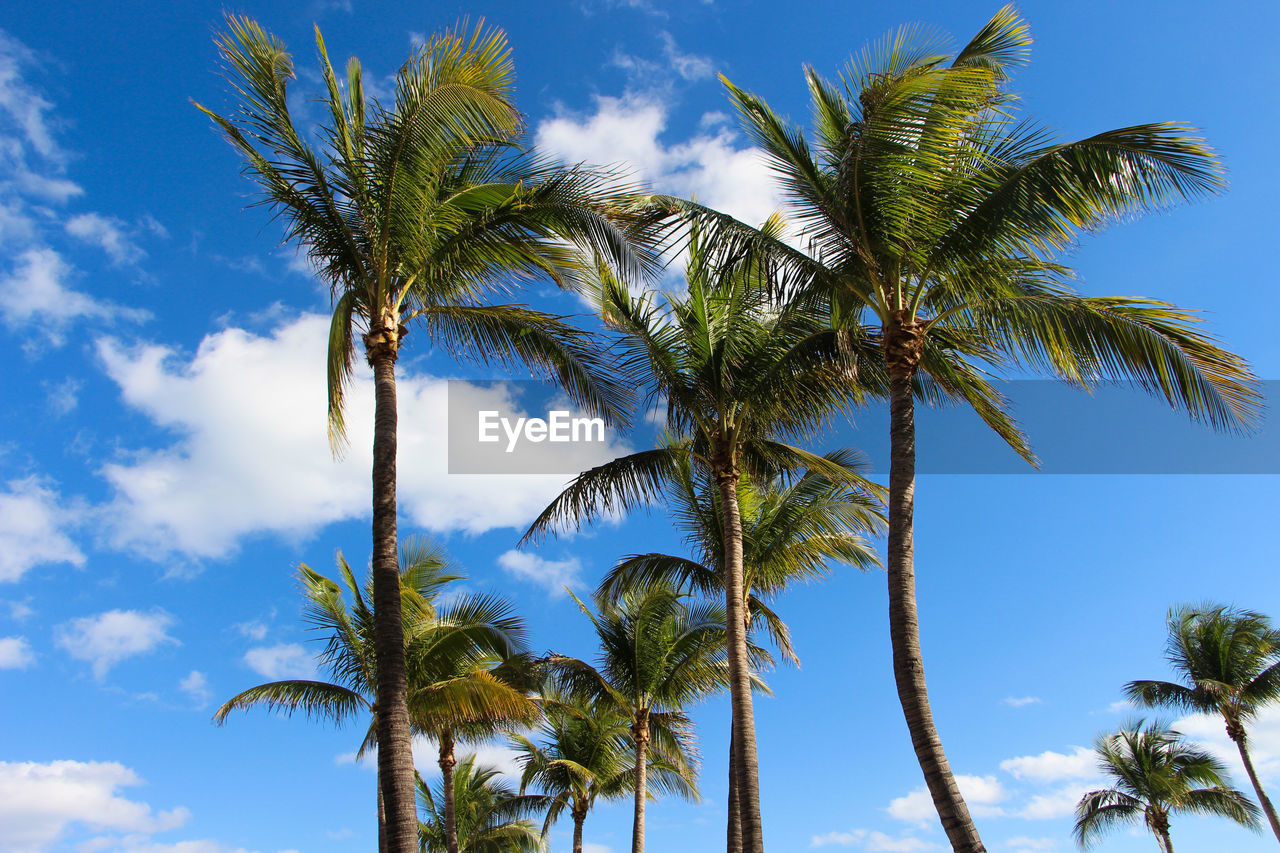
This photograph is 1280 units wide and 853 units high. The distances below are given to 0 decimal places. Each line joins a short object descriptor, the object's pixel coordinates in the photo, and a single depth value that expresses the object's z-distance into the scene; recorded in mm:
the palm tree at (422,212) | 9203
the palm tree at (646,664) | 18750
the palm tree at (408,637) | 16953
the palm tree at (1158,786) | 30000
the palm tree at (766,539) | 15320
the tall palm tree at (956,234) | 7926
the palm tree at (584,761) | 23766
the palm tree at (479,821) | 32000
